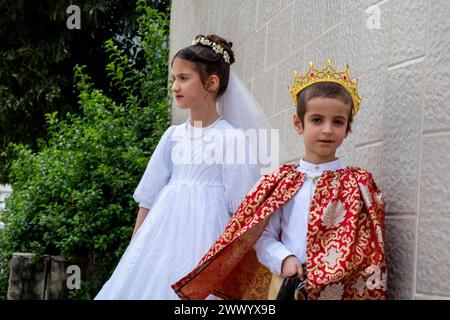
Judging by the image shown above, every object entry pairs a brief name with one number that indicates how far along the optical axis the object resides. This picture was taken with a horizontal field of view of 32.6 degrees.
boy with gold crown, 2.16
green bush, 5.11
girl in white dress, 3.06
